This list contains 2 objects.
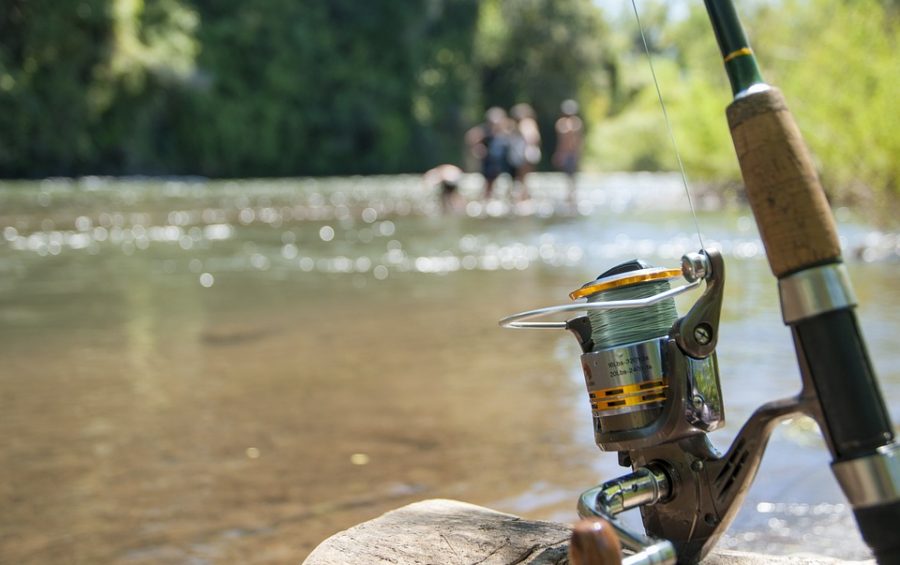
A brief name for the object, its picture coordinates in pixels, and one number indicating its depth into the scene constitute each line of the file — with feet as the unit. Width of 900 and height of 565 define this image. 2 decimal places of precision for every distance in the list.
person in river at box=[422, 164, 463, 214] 64.54
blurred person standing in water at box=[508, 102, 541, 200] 72.38
